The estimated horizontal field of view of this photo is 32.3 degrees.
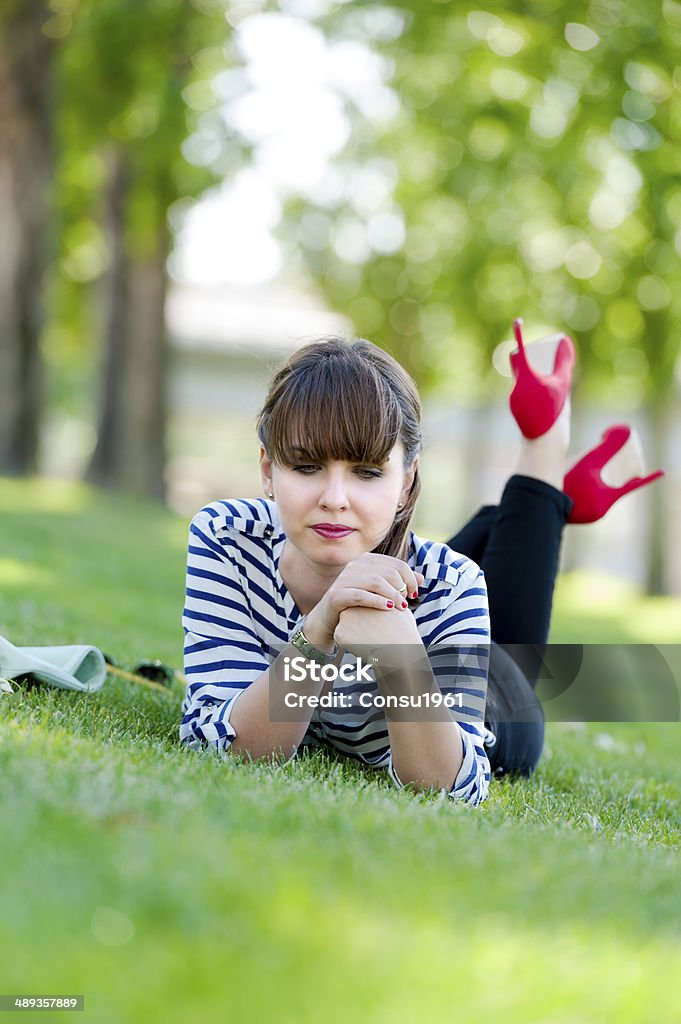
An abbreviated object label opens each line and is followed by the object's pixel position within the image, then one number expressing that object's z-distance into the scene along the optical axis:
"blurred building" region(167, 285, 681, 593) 29.34
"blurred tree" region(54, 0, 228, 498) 11.71
